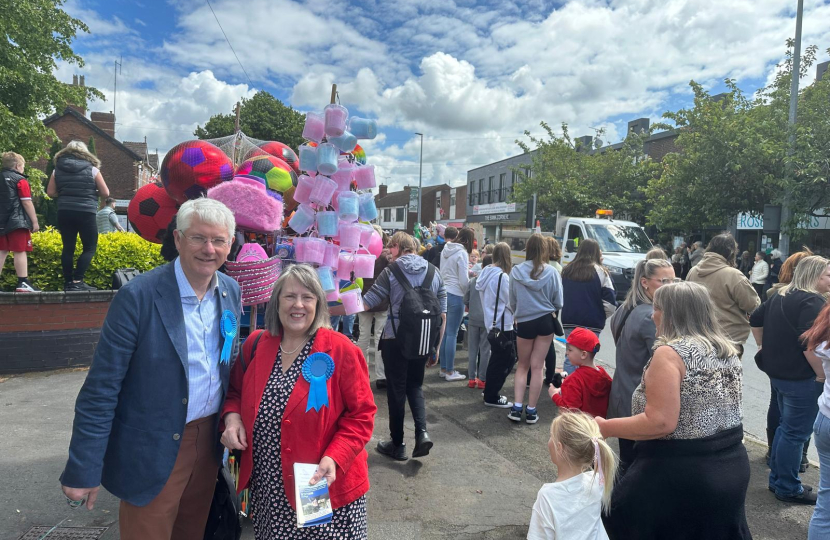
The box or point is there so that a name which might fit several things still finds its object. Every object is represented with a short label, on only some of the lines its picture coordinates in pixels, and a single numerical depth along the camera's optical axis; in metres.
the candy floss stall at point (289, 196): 3.58
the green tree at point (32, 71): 13.48
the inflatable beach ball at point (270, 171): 4.25
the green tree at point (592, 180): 25.33
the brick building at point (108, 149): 37.00
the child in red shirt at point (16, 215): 5.70
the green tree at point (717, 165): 15.38
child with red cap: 3.34
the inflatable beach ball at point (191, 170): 3.87
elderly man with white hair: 2.03
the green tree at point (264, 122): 25.02
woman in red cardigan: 2.19
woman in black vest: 5.52
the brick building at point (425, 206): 63.25
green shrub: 6.25
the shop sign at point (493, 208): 43.67
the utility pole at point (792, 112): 13.55
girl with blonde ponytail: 2.08
